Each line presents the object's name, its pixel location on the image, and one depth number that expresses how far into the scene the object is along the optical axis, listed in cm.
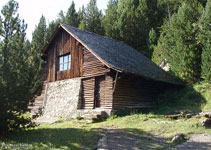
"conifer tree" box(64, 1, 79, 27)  4047
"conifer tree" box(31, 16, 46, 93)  3603
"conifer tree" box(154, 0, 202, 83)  1777
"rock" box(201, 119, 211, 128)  896
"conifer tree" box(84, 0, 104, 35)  3830
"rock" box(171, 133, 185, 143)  770
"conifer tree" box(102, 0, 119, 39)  3453
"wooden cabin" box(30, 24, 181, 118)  1428
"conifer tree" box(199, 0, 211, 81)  1577
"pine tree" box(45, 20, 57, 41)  3727
